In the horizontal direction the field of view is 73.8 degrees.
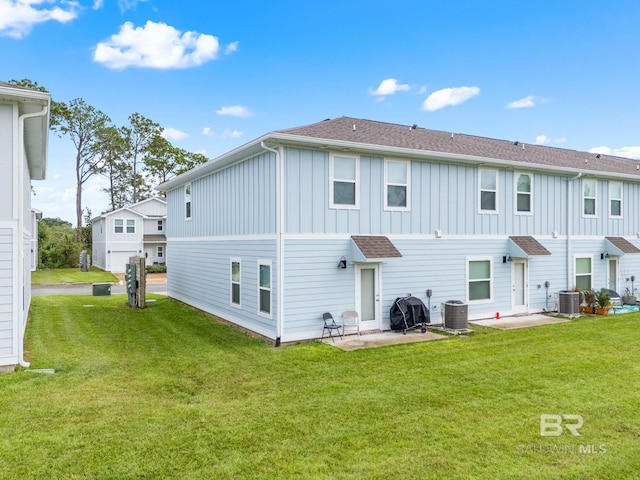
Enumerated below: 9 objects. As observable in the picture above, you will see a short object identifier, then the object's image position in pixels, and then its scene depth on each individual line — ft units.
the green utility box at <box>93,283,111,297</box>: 58.88
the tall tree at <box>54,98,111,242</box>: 119.24
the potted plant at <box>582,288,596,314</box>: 42.93
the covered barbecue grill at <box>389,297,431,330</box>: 33.71
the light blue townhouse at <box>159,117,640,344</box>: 31.17
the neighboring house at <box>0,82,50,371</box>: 22.70
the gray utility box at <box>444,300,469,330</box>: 34.24
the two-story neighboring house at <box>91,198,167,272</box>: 103.40
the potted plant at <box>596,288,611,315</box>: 42.06
